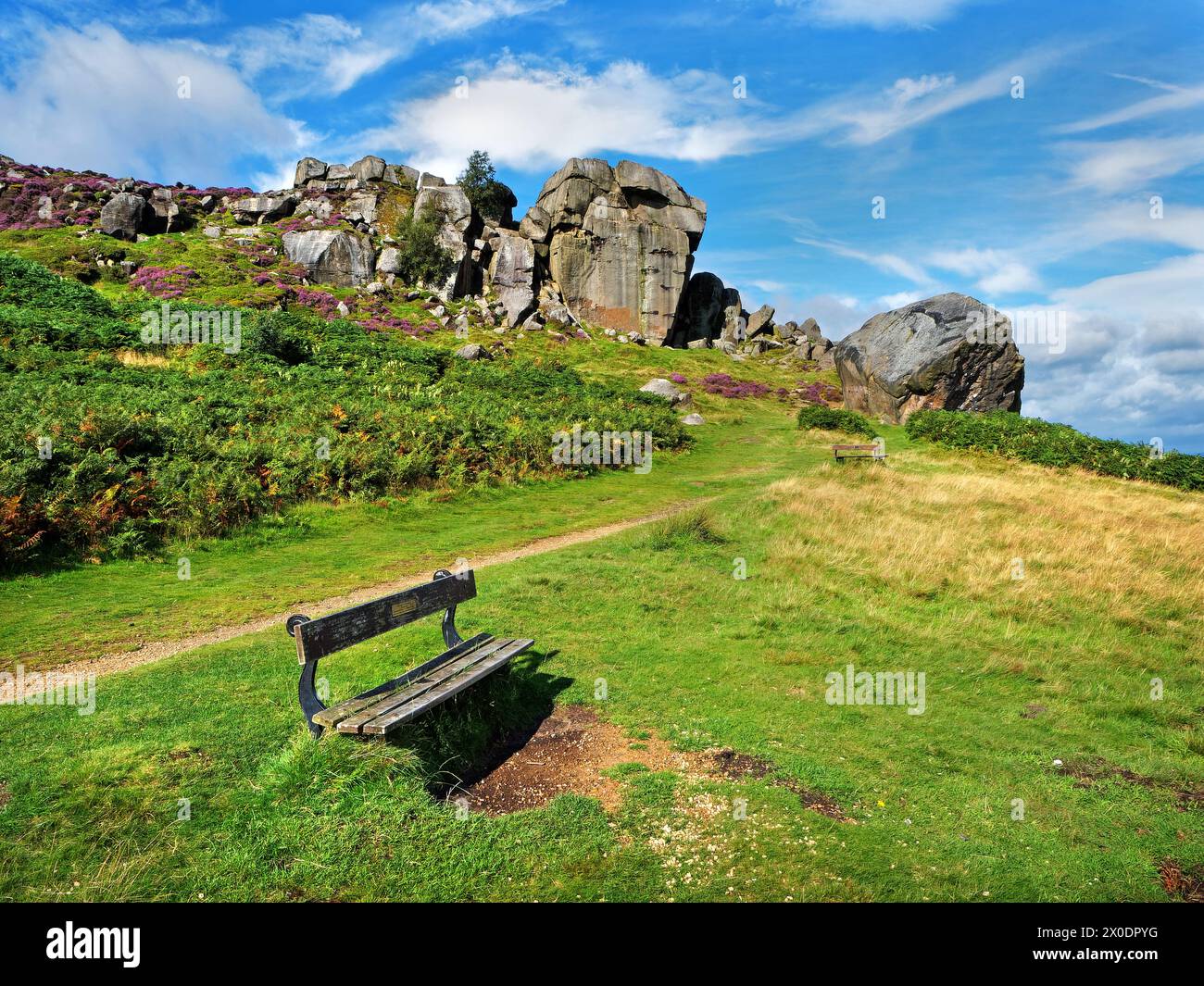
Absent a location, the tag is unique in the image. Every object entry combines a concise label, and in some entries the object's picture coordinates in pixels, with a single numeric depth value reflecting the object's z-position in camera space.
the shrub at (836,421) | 31.44
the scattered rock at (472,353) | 35.75
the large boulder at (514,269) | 53.66
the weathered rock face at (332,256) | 49.00
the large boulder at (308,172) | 63.84
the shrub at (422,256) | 51.31
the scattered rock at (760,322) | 71.53
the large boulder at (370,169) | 61.84
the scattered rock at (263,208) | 58.28
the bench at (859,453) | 25.03
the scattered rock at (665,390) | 36.38
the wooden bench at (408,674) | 5.29
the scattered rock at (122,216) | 50.50
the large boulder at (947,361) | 32.50
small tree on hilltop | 61.88
